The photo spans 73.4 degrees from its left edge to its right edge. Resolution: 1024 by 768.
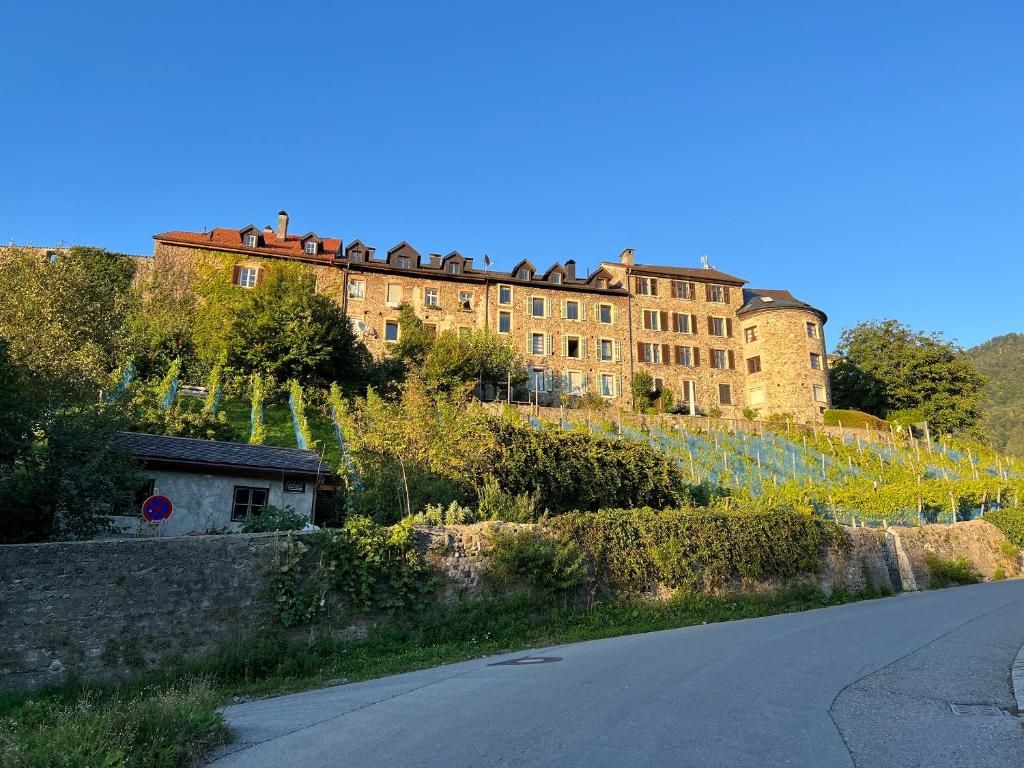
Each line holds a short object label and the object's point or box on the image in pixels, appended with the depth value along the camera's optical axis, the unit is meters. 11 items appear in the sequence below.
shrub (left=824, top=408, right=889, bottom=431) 49.22
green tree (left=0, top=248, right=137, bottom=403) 21.69
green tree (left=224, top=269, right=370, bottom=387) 36.50
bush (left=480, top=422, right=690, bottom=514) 22.05
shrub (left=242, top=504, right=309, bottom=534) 13.64
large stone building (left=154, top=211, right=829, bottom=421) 48.19
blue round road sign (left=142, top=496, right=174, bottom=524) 13.30
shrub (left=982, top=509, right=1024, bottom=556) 34.06
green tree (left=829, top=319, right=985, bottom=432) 55.53
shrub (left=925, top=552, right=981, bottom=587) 27.77
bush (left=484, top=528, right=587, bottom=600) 14.66
